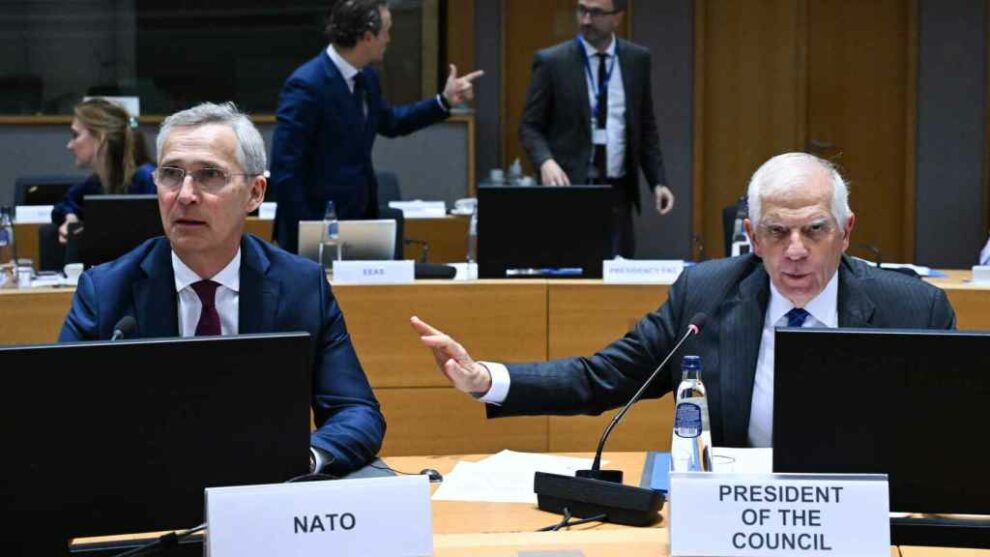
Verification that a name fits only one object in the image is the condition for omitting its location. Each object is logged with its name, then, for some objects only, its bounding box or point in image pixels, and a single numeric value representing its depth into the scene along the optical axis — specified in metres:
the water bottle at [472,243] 5.14
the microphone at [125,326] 2.11
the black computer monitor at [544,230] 4.31
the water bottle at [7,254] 4.59
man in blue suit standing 5.12
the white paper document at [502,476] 2.40
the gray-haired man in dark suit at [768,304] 2.52
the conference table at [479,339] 4.29
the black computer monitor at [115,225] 4.21
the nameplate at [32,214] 6.59
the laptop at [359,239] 4.55
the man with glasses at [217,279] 2.48
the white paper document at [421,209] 7.05
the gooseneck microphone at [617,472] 2.31
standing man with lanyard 5.86
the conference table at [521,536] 1.89
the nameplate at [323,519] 1.65
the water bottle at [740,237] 4.62
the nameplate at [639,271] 4.32
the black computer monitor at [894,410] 1.76
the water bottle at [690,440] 2.21
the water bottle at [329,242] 4.54
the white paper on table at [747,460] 2.23
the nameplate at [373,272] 4.30
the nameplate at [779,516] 1.71
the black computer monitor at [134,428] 1.66
